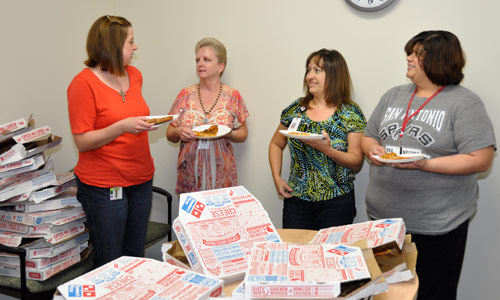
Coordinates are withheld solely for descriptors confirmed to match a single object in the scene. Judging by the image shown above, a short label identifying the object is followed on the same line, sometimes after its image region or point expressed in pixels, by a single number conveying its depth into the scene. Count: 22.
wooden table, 1.23
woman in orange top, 1.99
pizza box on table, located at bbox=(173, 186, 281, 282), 1.24
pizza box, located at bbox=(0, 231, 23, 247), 2.28
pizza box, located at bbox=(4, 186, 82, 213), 2.32
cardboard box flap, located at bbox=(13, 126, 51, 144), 2.27
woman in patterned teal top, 2.29
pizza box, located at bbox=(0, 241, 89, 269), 2.29
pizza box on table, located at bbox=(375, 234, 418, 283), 1.28
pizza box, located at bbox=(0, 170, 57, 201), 2.26
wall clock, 2.46
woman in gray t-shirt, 1.80
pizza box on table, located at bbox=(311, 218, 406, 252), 1.25
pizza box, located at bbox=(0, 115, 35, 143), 2.26
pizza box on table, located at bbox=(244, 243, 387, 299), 1.01
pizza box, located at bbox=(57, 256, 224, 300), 1.03
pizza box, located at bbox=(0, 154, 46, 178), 2.22
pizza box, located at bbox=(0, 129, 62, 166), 2.22
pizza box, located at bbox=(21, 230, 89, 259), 2.29
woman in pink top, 2.72
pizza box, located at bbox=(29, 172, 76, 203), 2.33
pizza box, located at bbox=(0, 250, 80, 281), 2.28
